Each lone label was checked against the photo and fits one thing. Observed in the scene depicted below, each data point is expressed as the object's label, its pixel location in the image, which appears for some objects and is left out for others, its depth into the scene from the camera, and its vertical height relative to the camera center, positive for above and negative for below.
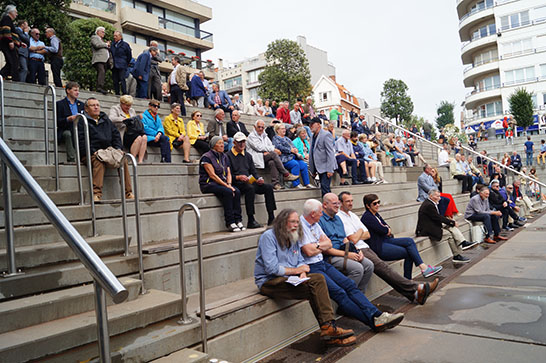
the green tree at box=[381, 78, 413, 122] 52.75 +11.22
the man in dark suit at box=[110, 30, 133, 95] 10.95 +4.10
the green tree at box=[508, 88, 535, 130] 37.56 +6.25
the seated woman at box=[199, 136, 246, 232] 6.14 +0.20
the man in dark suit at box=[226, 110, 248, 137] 9.85 +1.75
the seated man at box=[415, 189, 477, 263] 8.16 -1.00
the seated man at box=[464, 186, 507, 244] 10.41 -1.06
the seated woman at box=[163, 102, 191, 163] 8.56 +1.45
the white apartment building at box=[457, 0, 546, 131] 45.19 +14.82
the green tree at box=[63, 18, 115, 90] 21.36 +7.92
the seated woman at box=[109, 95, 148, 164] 7.14 +1.39
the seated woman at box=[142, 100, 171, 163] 7.87 +1.40
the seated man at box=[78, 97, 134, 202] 5.37 +0.94
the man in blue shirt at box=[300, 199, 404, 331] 4.59 -1.17
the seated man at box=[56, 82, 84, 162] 6.15 +1.45
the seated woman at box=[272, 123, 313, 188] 9.35 +0.80
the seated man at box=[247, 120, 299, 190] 8.44 +0.84
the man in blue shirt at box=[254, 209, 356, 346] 4.25 -0.97
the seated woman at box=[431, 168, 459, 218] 8.88 -0.69
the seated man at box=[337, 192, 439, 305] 5.52 -1.12
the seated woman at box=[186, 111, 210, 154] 8.85 +1.43
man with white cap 6.65 +0.22
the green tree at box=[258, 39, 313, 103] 29.70 +8.95
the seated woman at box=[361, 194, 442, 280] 6.40 -1.03
